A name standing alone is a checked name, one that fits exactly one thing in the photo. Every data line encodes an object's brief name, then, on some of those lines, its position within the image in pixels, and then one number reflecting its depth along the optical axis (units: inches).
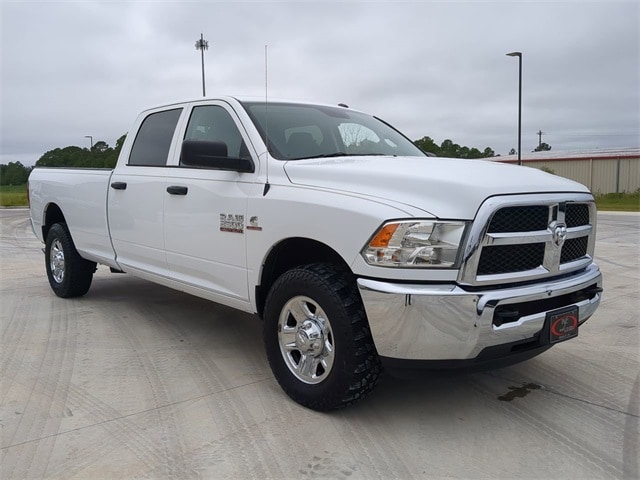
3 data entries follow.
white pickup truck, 113.7
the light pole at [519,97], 994.1
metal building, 1444.4
